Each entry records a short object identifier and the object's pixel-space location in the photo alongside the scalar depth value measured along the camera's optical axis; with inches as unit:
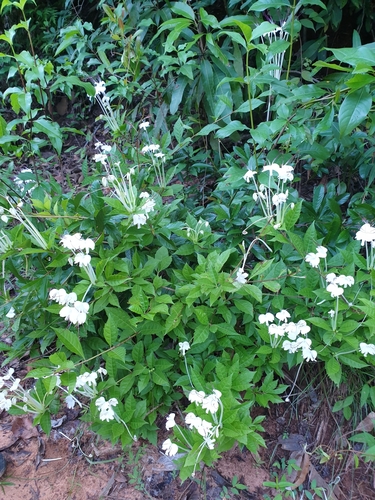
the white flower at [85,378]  58.1
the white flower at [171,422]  56.3
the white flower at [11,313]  71.1
